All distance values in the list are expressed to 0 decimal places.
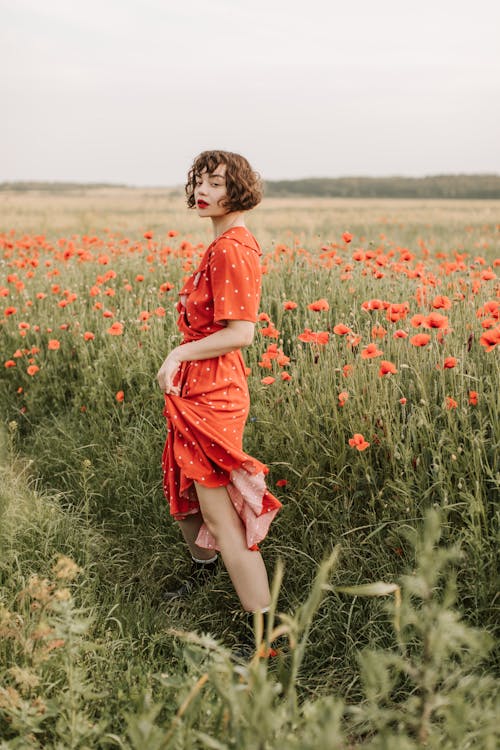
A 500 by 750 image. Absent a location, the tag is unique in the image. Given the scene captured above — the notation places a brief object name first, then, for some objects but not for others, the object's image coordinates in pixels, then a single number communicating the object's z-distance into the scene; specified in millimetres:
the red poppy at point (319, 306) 3178
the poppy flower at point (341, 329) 3041
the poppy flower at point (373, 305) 3140
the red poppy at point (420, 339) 2709
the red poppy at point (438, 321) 2727
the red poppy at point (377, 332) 3274
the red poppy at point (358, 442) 2659
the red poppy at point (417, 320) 2824
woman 2514
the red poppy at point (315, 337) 3100
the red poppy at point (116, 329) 3834
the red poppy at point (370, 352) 2820
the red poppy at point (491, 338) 2547
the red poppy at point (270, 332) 3428
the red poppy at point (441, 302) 2995
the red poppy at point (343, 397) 2882
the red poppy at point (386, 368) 2639
